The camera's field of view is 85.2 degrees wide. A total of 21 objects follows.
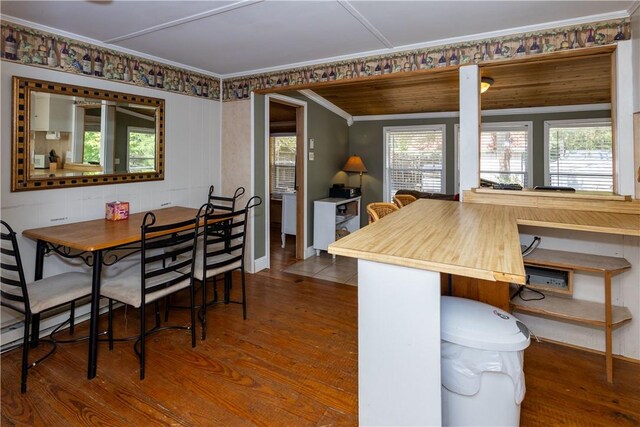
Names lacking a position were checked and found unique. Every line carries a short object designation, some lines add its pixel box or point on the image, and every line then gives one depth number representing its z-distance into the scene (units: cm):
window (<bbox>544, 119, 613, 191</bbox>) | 486
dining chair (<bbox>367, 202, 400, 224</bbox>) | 284
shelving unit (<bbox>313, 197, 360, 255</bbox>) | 482
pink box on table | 281
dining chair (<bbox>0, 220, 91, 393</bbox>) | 193
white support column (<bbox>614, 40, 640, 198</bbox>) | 225
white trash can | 136
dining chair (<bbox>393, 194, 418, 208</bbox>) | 407
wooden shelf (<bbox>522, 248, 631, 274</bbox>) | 209
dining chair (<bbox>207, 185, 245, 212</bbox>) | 366
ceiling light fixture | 348
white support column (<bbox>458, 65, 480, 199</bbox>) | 273
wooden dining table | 207
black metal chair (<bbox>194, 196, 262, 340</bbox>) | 254
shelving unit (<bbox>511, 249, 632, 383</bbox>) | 207
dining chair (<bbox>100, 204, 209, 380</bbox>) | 211
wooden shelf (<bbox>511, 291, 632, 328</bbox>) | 214
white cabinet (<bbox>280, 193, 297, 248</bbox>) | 561
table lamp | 575
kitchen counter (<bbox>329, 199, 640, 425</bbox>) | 126
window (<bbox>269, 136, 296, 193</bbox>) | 666
